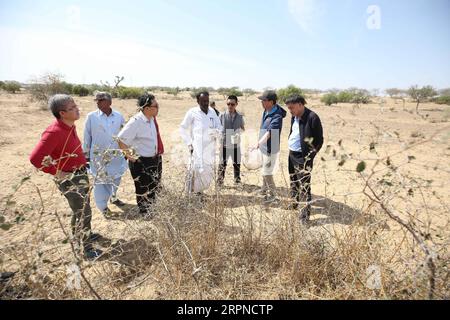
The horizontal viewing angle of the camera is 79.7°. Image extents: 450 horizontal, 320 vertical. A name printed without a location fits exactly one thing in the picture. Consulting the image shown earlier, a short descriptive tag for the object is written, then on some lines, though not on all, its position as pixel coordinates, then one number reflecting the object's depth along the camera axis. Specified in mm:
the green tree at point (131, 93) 29406
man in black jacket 3301
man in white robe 3957
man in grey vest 4781
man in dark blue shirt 4023
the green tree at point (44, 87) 17614
